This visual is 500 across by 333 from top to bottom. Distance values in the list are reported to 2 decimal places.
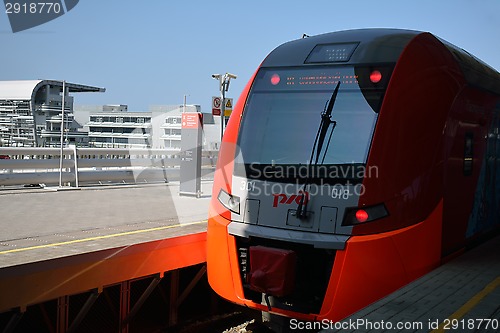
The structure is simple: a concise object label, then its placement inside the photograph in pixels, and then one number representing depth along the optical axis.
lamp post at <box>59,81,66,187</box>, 13.61
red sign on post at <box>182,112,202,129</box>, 14.18
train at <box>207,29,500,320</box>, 5.54
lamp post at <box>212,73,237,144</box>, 17.52
